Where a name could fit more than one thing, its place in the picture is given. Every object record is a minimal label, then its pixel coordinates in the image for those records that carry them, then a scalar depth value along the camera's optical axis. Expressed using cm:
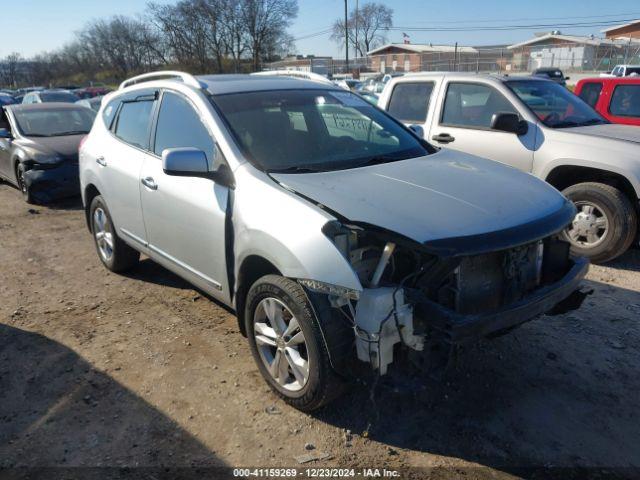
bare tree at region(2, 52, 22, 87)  7000
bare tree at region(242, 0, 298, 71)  5406
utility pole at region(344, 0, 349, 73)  4753
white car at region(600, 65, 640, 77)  2515
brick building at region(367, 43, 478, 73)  4069
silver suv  252
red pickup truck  765
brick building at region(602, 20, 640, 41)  5797
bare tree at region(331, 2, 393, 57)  7859
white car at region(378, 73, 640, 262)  503
